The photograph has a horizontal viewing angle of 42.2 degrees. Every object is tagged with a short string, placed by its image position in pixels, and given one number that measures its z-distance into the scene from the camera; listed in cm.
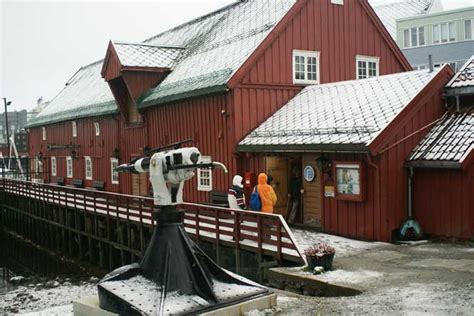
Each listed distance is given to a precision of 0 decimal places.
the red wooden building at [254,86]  1490
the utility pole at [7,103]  5291
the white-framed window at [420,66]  4439
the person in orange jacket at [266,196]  1424
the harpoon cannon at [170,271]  798
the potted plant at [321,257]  1134
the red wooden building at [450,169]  1392
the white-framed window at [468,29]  4078
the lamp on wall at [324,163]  1573
